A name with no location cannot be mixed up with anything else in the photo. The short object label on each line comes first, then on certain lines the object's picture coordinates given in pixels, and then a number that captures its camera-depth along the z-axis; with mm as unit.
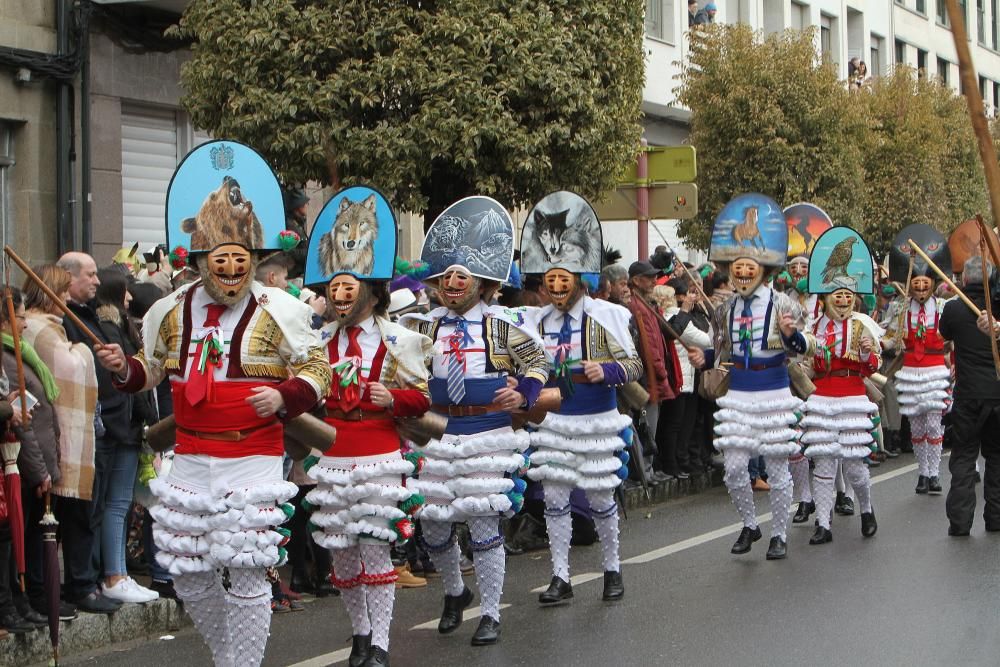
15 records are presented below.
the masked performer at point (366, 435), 7270
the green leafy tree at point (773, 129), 23531
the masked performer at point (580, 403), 9133
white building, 29141
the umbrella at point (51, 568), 7098
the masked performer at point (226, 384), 6457
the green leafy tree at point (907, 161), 27844
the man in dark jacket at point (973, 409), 11500
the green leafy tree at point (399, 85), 13805
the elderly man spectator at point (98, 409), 8406
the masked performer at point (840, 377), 11484
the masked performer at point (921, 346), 14445
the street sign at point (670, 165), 16094
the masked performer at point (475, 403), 7992
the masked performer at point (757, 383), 10602
